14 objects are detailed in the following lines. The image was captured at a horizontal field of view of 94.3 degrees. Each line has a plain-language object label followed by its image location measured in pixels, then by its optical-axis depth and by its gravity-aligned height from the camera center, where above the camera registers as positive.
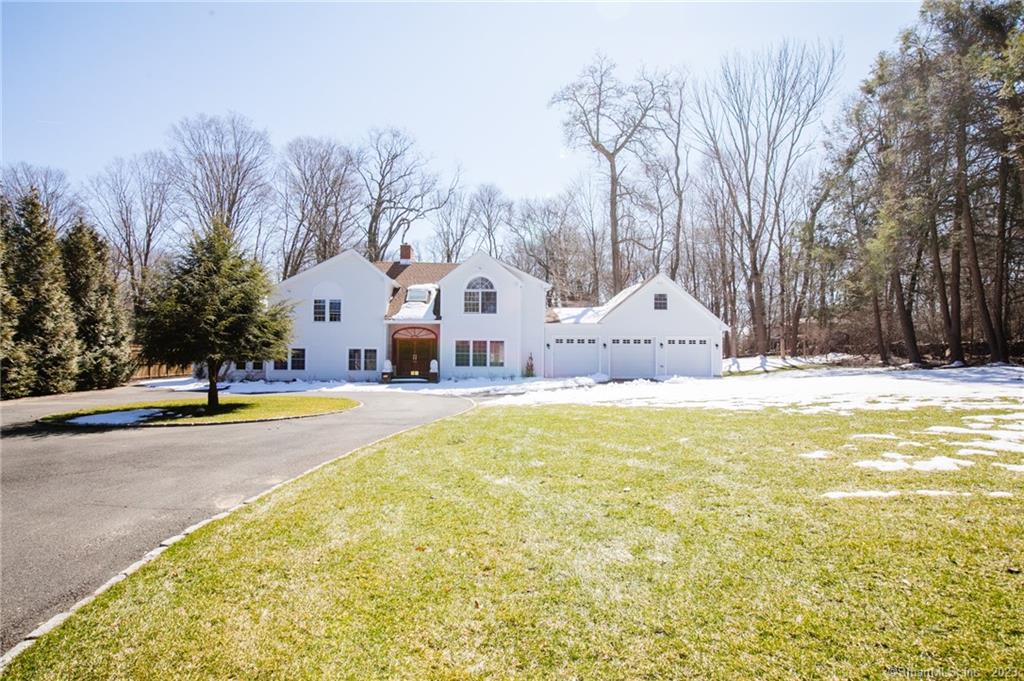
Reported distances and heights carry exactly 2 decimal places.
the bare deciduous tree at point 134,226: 36.00 +10.72
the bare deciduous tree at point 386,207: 38.47 +12.72
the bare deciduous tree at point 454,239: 44.25 +11.26
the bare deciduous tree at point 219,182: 34.44 +13.40
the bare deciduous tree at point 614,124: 32.78 +16.31
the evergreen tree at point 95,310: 22.38 +2.81
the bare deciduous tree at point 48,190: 33.44 +12.82
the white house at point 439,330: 25.55 +1.62
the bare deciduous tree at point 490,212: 44.88 +13.83
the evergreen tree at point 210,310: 13.59 +1.59
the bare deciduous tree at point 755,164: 31.67 +13.37
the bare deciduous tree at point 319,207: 37.06 +12.28
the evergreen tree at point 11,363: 18.14 +0.24
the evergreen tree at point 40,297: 19.36 +2.98
